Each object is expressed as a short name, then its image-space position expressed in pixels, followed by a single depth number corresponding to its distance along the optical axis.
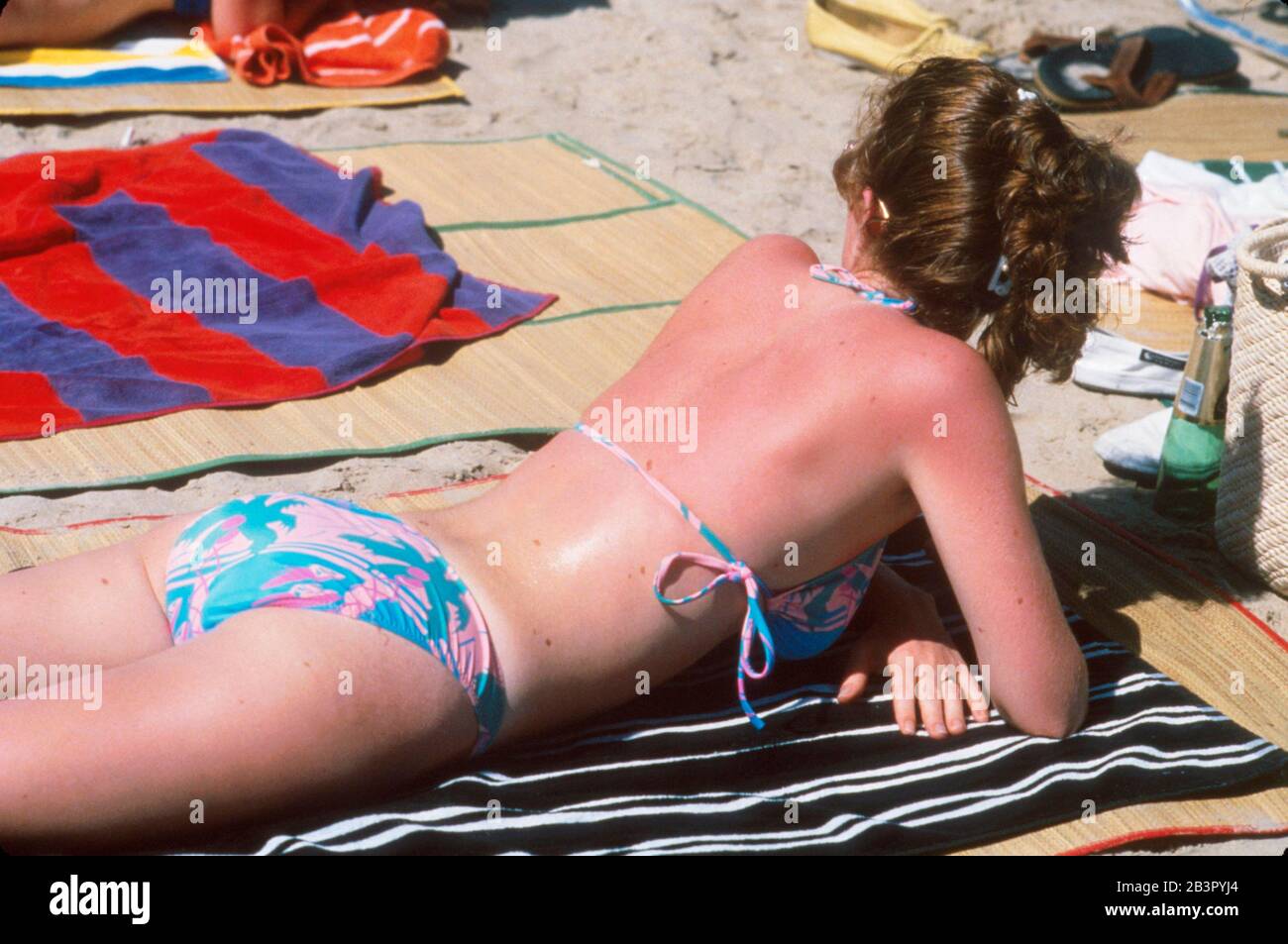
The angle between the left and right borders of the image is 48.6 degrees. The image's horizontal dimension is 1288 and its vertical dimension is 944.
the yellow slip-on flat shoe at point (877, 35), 5.65
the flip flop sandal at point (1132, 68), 5.37
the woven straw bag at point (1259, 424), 2.65
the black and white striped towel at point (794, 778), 1.95
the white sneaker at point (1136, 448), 3.27
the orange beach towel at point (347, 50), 5.09
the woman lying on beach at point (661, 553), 1.68
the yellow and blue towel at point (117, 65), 4.81
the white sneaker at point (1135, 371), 3.61
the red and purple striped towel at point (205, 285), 3.23
